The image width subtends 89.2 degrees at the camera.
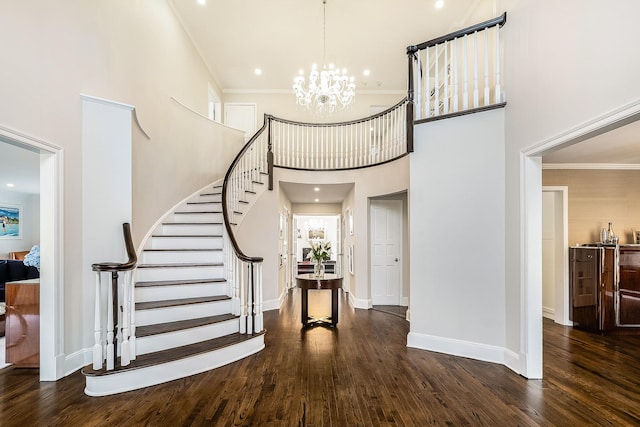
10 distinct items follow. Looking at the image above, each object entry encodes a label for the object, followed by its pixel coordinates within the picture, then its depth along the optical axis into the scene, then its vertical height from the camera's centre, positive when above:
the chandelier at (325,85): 5.38 +2.23
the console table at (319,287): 4.99 -1.14
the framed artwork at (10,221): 8.57 -0.12
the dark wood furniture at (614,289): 4.52 -1.08
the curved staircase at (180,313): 2.91 -1.08
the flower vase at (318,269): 5.32 -0.91
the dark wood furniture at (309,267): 12.69 -2.07
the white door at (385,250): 6.41 -0.71
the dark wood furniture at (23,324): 3.26 -1.11
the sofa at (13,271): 6.54 -1.13
